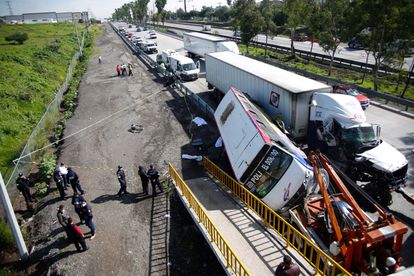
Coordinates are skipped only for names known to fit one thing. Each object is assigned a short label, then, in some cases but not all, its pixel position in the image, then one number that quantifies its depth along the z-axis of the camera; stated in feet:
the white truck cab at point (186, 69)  99.40
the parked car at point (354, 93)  66.12
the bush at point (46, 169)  48.80
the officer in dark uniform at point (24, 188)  41.34
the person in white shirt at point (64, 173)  44.33
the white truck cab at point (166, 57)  115.03
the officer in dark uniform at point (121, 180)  42.24
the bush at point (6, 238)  35.70
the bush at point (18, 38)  183.32
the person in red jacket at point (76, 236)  32.12
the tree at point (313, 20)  97.30
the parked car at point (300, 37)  173.43
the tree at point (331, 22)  89.56
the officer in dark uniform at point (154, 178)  42.19
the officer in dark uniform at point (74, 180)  43.19
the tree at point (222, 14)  366.59
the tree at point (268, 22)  136.15
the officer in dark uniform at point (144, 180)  42.06
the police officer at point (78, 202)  35.37
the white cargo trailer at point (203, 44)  106.11
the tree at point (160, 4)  365.20
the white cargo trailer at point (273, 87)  48.08
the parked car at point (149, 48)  163.81
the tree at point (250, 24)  126.62
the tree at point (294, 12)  113.39
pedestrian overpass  26.32
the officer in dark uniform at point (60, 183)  42.78
